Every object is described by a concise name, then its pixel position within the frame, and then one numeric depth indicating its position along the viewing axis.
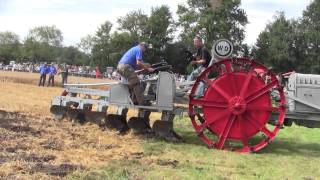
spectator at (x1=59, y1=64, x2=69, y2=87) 39.10
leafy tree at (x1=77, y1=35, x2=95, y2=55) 124.00
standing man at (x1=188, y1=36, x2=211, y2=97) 13.37
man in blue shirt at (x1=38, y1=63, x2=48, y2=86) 37.56
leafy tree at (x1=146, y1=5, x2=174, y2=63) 82.56
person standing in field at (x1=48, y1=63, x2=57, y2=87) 38.03
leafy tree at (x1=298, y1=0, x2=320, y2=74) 73.69
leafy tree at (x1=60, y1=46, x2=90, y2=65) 124.05
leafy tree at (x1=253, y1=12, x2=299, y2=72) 74.25
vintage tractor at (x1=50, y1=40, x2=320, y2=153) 12.16
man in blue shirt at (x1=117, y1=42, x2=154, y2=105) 12.76
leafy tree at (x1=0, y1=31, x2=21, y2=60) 131.50
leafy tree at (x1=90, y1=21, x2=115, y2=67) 91.18
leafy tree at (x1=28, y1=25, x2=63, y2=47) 142.50
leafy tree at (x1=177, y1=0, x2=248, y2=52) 78.25
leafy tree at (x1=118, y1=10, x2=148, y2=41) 90.75
